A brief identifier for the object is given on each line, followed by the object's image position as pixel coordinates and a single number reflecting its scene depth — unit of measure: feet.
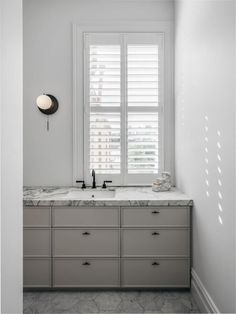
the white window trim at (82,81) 8.58
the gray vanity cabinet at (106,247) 6.94
